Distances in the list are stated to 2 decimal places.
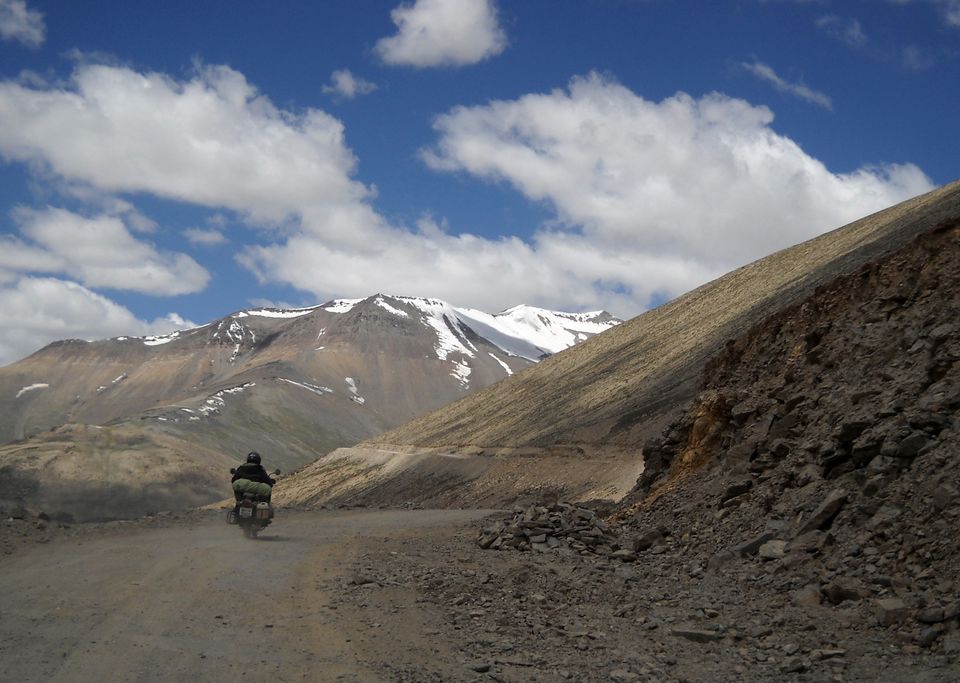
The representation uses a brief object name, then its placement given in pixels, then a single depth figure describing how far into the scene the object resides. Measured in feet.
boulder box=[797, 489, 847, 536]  32.68
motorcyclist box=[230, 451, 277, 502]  54.29
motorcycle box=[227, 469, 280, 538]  53.11
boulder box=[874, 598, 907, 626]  24.86
